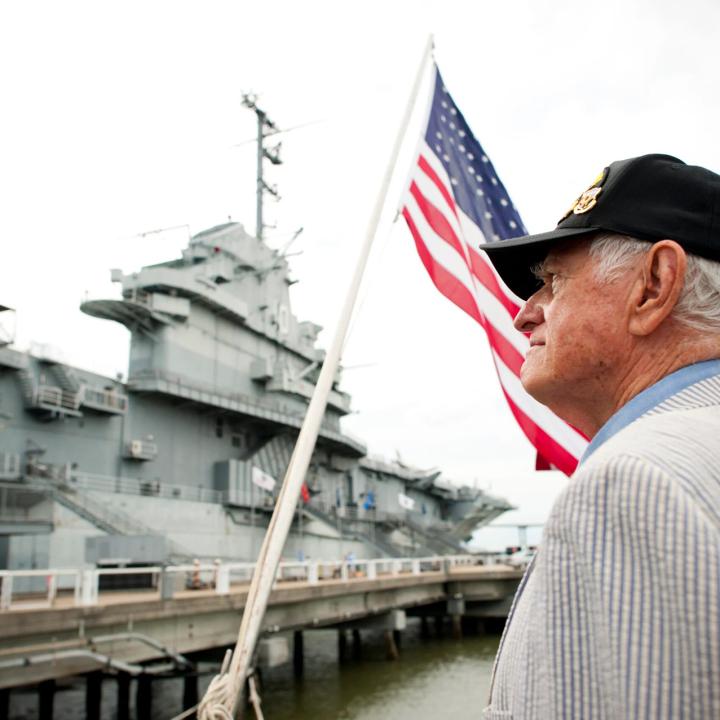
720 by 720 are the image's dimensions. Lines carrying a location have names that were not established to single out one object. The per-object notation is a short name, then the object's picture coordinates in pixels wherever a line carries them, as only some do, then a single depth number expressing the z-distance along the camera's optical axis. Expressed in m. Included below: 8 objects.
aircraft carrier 17.81
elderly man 0.68
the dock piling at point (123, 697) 12.77
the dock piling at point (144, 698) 12.76
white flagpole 3.01
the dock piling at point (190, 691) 13.02
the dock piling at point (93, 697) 13.08
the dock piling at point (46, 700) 12.94
